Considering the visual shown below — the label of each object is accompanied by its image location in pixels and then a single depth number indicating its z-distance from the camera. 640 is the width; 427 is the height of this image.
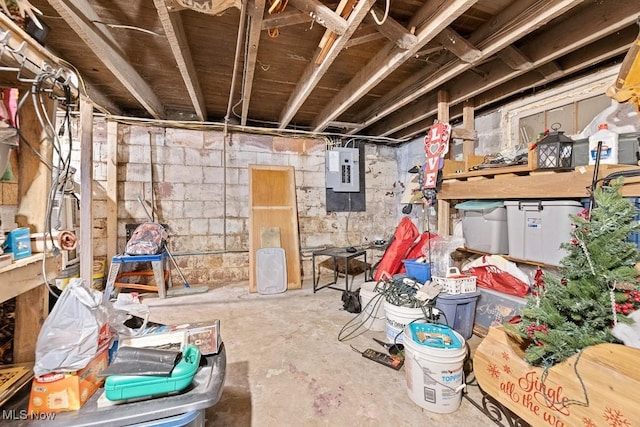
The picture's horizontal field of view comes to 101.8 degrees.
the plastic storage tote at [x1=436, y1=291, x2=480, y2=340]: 2.01
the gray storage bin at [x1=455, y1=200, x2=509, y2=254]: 2.20
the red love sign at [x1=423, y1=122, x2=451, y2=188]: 2.67
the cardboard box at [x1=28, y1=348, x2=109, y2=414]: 0.92
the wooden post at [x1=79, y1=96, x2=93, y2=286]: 1.38
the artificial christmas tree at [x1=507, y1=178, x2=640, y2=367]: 1.12
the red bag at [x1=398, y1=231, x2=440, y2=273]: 2.82
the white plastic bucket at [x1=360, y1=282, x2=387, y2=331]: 2.35
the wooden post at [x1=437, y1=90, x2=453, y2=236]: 2.87
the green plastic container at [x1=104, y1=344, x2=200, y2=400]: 0.93
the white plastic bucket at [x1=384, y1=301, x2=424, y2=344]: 1.90
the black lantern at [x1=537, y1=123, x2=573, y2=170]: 1.72
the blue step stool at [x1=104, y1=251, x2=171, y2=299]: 2.98
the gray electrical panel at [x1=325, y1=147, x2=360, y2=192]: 4.01
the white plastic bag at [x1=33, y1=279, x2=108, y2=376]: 0.96
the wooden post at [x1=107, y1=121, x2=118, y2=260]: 3.23
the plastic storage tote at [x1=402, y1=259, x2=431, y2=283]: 2.44
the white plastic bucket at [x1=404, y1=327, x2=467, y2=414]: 1.39
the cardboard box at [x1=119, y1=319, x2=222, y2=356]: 1.16
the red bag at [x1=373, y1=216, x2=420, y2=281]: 2.91
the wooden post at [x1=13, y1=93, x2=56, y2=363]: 1.22
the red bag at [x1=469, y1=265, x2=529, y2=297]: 2.01
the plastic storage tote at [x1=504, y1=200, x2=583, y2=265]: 1.75
